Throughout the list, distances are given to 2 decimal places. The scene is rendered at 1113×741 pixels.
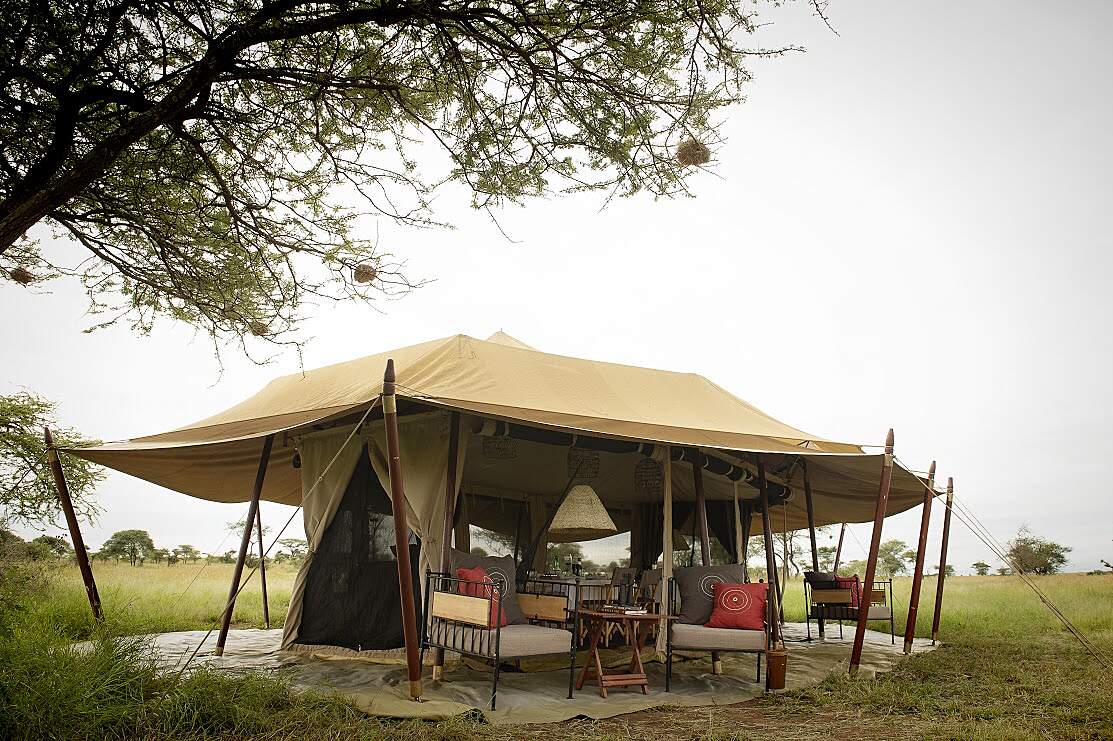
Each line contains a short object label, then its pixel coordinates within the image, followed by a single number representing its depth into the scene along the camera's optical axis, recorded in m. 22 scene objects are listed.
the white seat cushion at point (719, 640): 5.38
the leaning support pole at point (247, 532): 6.11
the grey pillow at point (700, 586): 5.80
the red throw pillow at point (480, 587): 4.66
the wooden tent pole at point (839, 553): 10.18
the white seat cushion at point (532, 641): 4.58
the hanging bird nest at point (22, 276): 5.28
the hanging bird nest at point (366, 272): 5.30
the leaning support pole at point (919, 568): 6.93
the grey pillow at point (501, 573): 5.39
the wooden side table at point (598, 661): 4.91
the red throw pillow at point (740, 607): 5.53
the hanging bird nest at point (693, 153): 4.12
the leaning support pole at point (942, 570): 8.61
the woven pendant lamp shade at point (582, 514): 5.99
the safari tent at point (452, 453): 5.51
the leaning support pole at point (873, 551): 5.64
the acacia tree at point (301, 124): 3.80
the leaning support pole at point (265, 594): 8.35
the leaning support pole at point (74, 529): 6.07
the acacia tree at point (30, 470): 9.72
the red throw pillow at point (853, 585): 8.29
